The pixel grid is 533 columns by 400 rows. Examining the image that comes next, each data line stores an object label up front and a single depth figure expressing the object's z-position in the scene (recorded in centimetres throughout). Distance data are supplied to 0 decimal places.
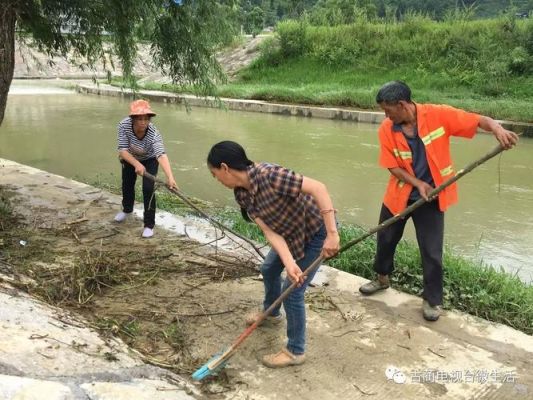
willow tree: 624
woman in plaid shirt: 264
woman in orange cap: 487
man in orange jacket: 340
